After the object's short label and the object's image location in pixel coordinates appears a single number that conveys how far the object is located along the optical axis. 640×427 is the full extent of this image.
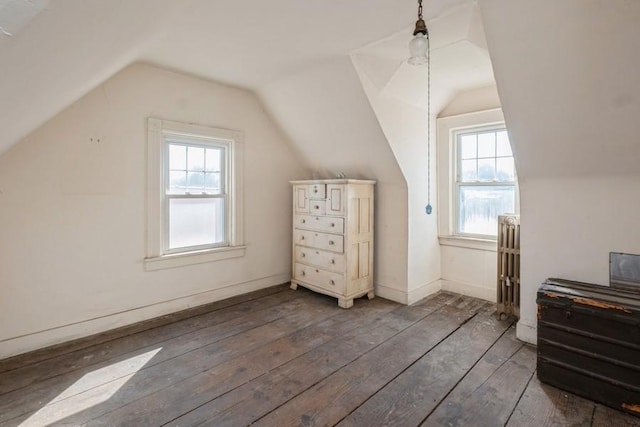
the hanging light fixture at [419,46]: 1.65
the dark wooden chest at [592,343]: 1.76
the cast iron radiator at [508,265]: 2.91
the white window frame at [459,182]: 3.33
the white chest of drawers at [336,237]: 3.34
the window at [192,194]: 2.99
